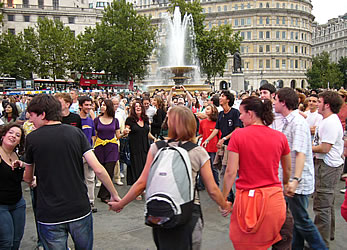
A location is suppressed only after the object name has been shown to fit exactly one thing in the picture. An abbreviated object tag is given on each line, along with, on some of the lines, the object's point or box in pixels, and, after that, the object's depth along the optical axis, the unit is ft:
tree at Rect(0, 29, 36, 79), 142.72
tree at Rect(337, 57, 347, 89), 280.18
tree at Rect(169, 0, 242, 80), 162.50
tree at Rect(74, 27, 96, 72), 151.94
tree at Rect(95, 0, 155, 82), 147.54
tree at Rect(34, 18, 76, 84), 141.79
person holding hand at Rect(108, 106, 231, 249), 9.17
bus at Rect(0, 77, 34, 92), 151.74
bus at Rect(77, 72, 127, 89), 165.03
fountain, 140.05
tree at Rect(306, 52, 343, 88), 235.81
